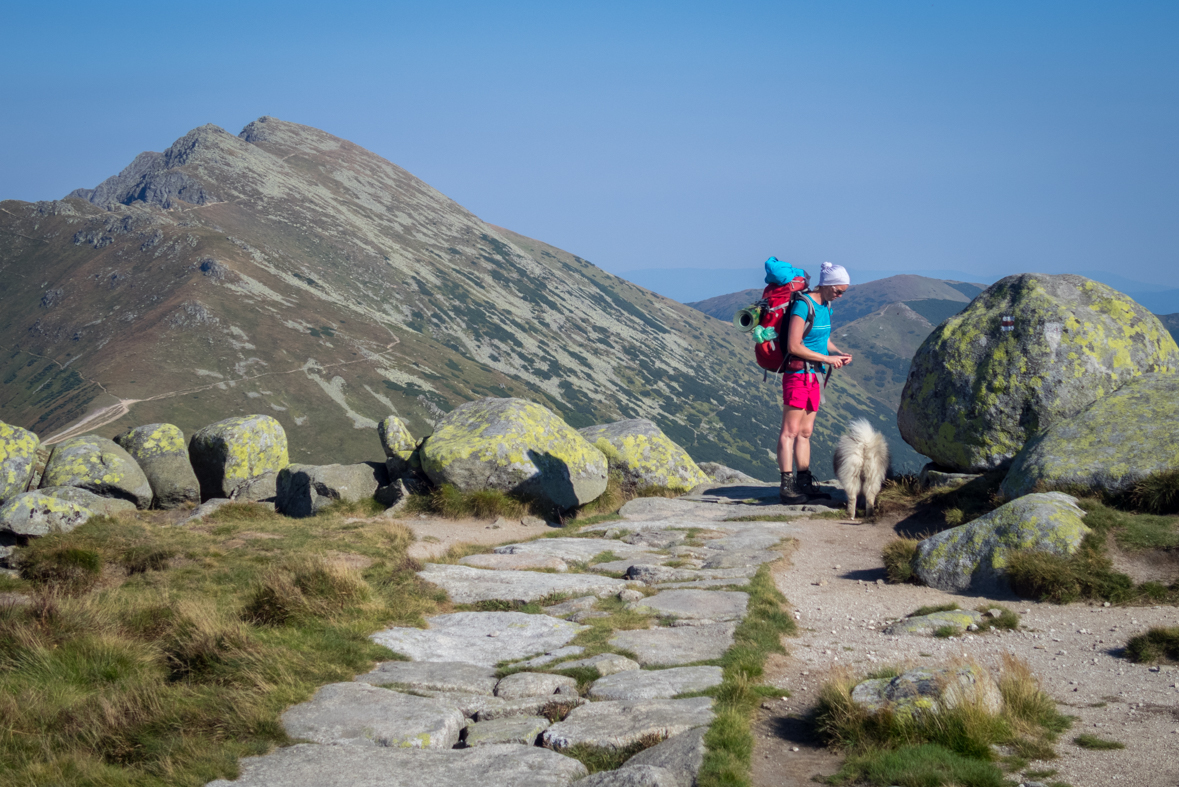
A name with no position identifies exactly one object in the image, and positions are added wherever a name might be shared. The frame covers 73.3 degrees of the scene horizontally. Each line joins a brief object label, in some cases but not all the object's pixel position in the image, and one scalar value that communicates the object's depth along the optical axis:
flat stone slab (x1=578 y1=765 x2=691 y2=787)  4.85
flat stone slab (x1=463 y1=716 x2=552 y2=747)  5.79
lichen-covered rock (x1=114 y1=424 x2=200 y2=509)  21.19
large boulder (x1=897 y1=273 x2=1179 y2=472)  13.88
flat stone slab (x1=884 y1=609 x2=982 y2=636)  8.33
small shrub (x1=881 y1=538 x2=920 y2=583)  10.51
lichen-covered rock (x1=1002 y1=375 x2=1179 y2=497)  11.26
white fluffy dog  14.15
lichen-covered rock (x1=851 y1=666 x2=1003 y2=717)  5.54
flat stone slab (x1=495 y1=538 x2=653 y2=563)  12.79
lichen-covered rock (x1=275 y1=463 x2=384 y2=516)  18.11
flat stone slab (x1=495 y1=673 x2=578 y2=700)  6.73
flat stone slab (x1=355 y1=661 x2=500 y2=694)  6.83
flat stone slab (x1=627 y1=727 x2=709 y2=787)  5.05
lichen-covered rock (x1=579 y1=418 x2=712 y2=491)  20.31
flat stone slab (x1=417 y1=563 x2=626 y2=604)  10.07
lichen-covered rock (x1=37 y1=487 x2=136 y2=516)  15.95
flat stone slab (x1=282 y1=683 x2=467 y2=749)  5.68
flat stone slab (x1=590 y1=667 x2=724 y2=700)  6.60
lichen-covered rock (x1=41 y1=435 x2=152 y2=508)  19.45
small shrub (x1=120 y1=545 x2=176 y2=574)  11.01
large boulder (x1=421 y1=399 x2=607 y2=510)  17.41
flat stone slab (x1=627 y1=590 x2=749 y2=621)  9.12
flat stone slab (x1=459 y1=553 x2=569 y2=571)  11.83
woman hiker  14.36
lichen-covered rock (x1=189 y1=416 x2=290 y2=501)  22.31
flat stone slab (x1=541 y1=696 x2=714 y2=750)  5.66
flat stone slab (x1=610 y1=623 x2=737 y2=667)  7.61
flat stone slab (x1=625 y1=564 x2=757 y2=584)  10.94
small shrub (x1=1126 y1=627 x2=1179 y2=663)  7.02
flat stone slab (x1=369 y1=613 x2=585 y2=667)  7.78
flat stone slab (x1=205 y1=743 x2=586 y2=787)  5.03
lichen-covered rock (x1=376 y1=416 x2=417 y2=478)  19.00
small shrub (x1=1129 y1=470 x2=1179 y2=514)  10.65
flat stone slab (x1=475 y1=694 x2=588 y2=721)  6.27
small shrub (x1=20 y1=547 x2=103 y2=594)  10.17
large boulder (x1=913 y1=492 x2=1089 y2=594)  9.62
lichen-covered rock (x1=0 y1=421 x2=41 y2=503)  18.77
